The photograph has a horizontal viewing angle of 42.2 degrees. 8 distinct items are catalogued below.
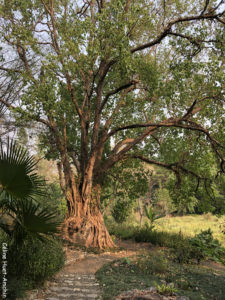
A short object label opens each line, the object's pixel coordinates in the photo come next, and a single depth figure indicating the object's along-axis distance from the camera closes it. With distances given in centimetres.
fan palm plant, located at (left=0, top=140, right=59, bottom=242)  464
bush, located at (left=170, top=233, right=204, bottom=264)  1009
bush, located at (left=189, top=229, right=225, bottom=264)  1114
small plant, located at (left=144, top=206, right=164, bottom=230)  1717
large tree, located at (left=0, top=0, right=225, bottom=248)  997
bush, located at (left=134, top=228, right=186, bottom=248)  1394
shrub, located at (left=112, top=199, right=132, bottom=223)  1695
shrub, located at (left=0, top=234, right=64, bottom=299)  548
